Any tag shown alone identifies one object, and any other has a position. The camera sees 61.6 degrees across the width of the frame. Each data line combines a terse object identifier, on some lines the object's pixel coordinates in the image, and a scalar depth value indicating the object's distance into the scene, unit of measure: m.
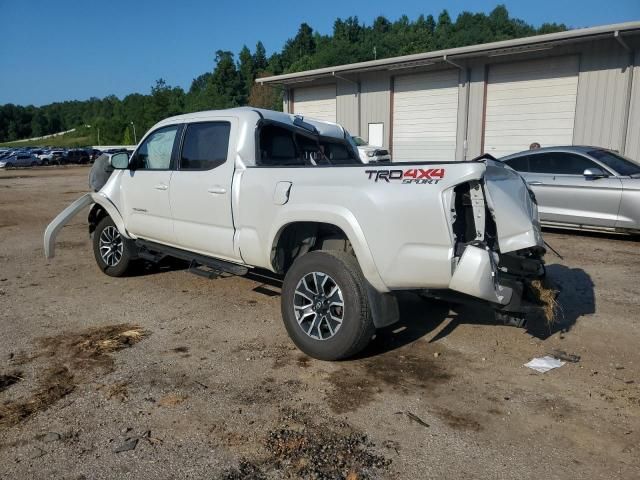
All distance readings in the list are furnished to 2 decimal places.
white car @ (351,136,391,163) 17.17
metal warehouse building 15.68
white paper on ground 4.11
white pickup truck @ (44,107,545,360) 3.58
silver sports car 8.41
